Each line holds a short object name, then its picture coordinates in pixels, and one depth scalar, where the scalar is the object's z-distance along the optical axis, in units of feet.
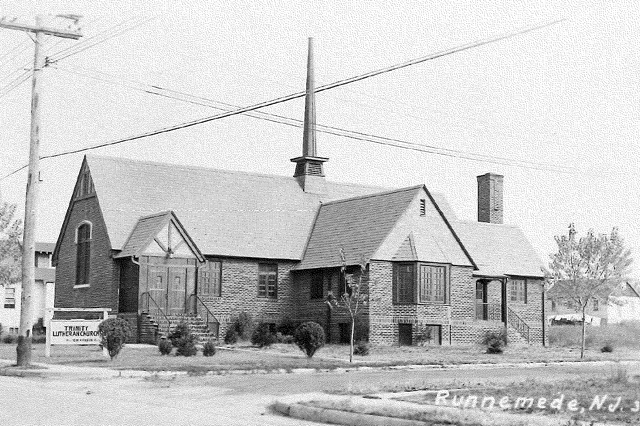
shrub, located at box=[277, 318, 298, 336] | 156.12
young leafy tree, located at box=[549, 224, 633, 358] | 127.44
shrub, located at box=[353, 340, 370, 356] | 118.52
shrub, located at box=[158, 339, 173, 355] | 111.34
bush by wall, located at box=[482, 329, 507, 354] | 132.98
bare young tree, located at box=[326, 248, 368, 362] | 134.41
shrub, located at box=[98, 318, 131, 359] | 99.14
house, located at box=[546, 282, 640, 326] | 321.03
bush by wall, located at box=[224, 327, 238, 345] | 143.33
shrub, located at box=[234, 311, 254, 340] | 150.30
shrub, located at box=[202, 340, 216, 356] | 110.83
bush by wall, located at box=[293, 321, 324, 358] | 103.40
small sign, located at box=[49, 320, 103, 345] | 108.88
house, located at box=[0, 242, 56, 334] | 238.48
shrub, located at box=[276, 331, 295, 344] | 142.00
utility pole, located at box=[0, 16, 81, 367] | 91.71
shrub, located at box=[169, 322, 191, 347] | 129.08
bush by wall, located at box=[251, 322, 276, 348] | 130.11
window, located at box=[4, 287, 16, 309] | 239.30
